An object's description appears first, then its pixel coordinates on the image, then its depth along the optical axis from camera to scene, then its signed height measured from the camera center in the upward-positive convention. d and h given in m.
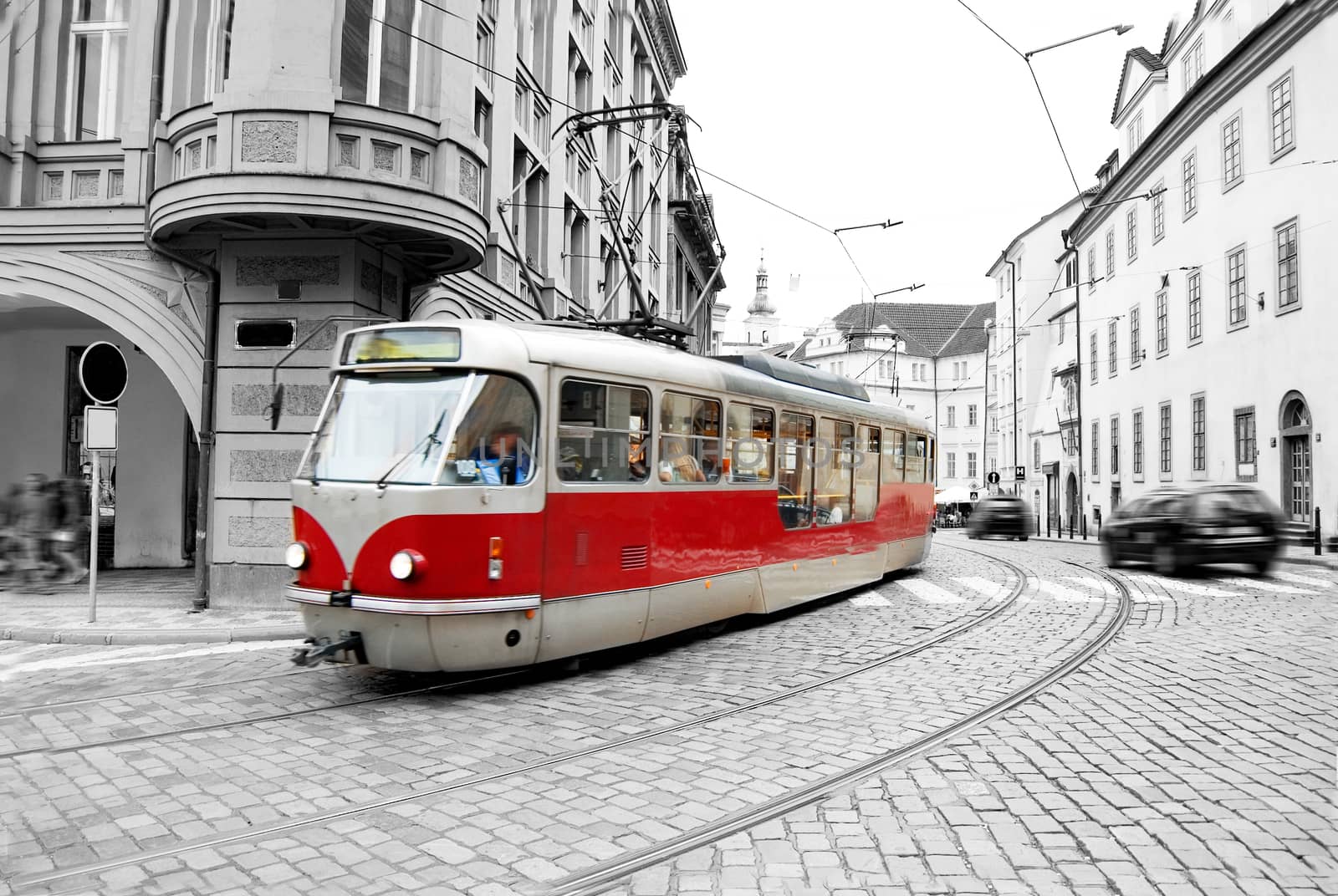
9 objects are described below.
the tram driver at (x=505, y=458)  7.24 +0.24
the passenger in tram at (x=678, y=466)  8.93 +0.26
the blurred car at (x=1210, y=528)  16.44 -0.44
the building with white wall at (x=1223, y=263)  23.39 +6.95
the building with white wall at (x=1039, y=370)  47.19 +6.90
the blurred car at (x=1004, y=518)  36.81 -0.72
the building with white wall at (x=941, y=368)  83.75 +11.20
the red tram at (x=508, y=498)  7.04 -0.05
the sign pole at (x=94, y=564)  10.70 -0.86
